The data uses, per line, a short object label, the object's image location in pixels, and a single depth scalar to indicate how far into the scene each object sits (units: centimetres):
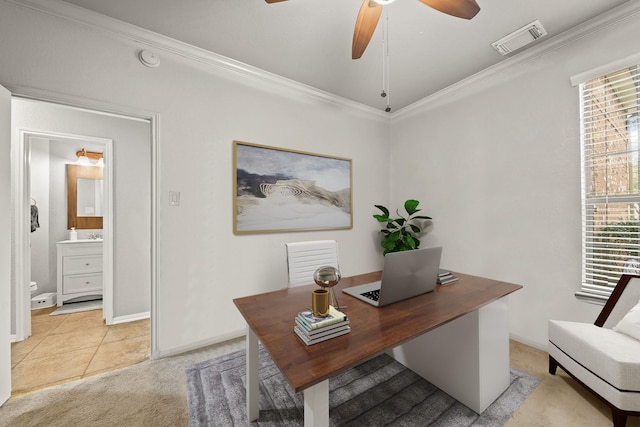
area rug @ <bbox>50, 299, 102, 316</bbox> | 308
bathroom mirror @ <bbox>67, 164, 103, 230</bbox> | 359
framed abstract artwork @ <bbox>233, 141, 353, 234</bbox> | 250
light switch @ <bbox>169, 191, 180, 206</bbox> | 215
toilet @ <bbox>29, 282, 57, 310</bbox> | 313
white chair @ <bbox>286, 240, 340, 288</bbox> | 191
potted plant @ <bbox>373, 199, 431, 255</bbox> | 309
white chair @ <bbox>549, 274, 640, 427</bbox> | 127
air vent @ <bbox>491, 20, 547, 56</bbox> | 193
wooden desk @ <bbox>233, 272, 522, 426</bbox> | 79
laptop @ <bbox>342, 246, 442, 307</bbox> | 122
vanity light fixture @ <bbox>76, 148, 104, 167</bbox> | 363
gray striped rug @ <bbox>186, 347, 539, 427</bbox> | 144
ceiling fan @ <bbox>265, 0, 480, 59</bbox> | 131
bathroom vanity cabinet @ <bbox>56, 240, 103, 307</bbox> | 327
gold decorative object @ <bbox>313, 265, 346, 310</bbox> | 110
